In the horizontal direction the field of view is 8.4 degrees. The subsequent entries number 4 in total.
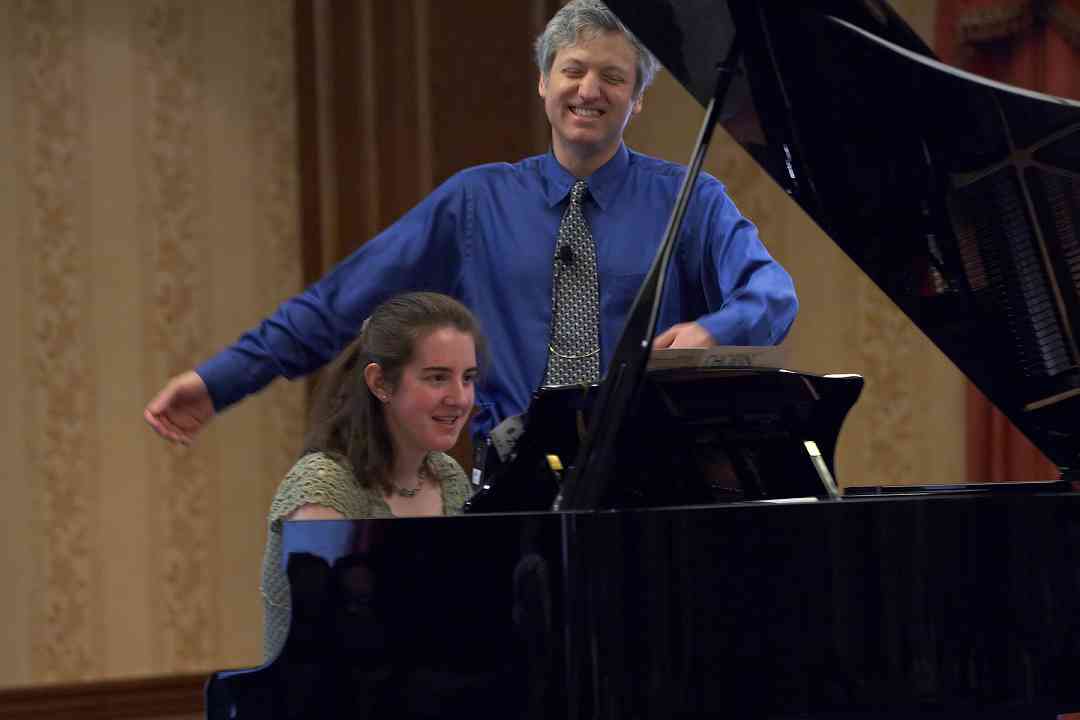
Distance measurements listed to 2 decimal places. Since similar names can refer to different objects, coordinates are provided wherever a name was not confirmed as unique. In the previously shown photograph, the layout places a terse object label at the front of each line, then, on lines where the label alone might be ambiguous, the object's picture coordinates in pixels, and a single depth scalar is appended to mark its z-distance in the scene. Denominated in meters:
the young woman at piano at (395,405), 11.70
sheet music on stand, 11.38
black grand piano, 11.13
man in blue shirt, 11.96
